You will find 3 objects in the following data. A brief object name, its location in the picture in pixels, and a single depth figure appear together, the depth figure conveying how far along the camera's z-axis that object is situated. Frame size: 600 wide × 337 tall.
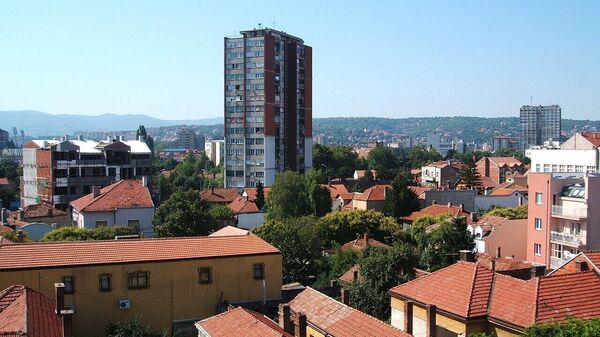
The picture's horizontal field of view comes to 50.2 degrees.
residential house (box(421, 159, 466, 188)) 116.94
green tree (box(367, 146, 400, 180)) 146.60
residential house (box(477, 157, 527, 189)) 125.56
